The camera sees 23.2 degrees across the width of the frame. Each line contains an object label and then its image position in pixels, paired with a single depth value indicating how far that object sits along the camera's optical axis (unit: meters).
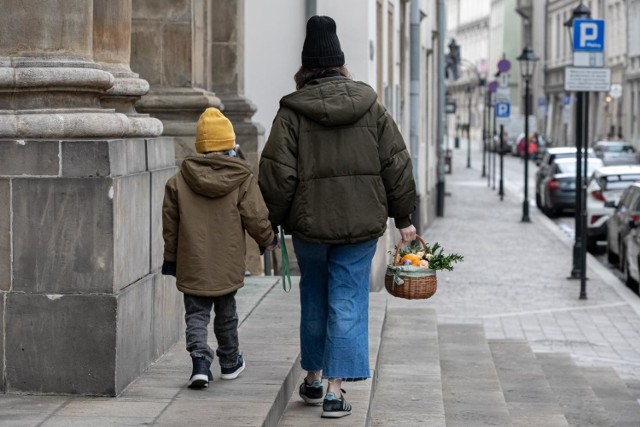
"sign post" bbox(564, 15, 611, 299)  18.94
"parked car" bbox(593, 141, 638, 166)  51.91
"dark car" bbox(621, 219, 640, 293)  19.12
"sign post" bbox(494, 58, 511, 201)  43.44
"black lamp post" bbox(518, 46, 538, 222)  35.34
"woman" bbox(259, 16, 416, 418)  6.84
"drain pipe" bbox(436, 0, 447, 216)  34.47
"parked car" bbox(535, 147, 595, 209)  38.25
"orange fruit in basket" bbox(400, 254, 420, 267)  7.39
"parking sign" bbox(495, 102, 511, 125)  43.53
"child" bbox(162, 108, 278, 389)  7.25
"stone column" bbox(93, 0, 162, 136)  7.97
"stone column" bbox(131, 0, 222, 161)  11.81
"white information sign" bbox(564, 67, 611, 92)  19.05
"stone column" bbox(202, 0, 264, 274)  13.91
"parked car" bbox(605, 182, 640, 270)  21.03
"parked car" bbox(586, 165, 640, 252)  26.78
